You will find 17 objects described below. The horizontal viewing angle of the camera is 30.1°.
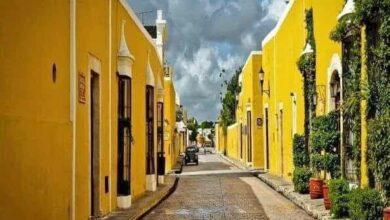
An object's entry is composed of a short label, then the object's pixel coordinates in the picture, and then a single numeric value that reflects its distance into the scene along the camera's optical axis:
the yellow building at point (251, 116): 40.72
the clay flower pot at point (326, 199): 14.71
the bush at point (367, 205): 11.20
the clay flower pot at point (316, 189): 17.19
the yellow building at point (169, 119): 40.36
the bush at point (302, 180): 18.92
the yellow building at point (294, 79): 16.31
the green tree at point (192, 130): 126.00
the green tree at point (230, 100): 72.69
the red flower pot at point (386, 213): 9.51
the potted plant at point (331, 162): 15.96
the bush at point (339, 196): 13.04
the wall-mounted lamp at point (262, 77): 32.14
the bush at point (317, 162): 16.38
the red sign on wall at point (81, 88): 11.33
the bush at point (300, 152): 20.67
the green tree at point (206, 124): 180.16
